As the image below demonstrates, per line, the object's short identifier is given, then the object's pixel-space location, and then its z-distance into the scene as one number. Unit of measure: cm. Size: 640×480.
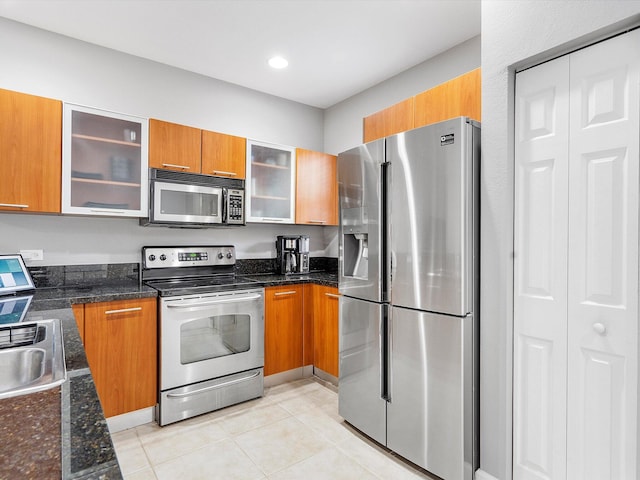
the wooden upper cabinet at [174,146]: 264
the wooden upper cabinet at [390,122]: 246
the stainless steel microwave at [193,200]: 263
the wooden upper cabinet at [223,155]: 288
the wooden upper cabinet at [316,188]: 344
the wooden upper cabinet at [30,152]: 215
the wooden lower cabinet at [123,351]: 220
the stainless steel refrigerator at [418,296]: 178
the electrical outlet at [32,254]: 245
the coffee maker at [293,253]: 345
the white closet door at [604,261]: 137
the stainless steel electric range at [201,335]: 243
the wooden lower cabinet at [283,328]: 298
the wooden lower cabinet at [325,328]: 294
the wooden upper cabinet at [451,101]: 204
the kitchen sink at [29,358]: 90
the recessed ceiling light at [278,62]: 290
